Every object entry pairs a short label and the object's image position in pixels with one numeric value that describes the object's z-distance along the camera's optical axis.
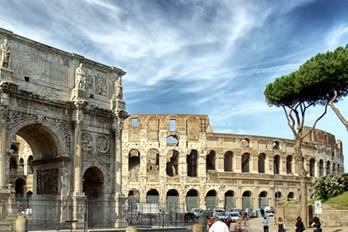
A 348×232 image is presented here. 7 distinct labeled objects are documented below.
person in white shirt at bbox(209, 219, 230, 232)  10.47
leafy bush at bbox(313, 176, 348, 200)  30.25
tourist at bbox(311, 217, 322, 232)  14.35
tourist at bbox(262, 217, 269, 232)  23.85
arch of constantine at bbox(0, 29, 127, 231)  22.45
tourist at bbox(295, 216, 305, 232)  17.94
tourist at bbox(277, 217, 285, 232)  19.25
